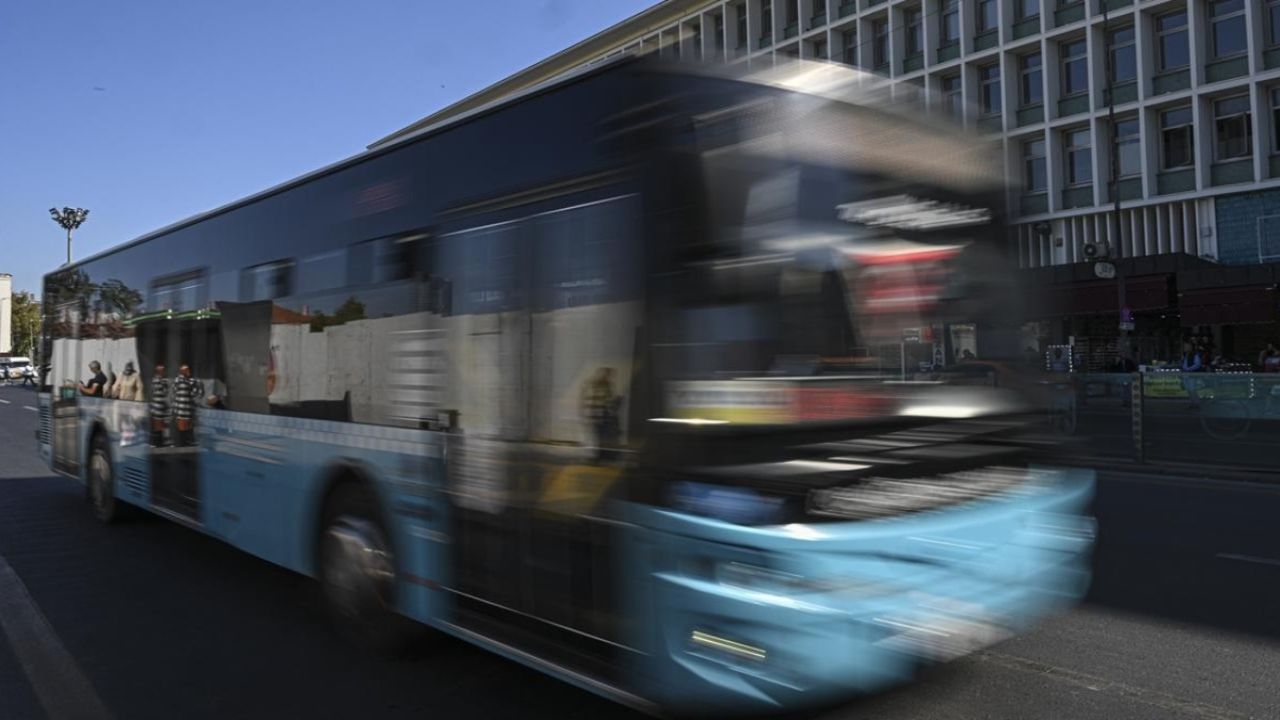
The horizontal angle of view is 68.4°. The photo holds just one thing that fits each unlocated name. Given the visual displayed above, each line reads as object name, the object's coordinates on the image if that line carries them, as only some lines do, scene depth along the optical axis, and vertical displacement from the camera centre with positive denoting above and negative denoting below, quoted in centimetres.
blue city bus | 347 -12
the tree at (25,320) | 10619 +823
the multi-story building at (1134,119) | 3047 +846
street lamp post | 7125 +1314
